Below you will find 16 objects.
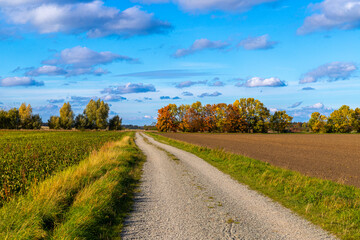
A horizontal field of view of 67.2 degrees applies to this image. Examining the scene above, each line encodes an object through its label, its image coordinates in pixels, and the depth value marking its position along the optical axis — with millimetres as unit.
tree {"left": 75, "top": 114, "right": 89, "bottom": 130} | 136288
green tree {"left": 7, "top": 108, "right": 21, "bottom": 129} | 127125
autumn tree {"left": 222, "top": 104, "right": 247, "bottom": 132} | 128875
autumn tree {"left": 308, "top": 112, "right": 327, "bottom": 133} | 151500
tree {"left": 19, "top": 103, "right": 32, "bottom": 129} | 129762
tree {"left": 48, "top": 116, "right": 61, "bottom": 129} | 135388
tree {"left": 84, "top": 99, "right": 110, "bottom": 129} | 136000
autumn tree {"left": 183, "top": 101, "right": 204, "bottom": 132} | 135875
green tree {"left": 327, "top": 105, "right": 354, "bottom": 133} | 145750
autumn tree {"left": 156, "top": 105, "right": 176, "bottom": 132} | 142088
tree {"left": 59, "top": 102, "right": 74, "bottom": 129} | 134125
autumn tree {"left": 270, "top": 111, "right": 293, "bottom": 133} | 138500
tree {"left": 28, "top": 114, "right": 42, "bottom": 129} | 132062
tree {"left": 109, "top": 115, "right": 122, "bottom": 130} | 155750
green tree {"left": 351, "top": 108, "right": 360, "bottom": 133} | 144575
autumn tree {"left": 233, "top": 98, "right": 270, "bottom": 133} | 131625
